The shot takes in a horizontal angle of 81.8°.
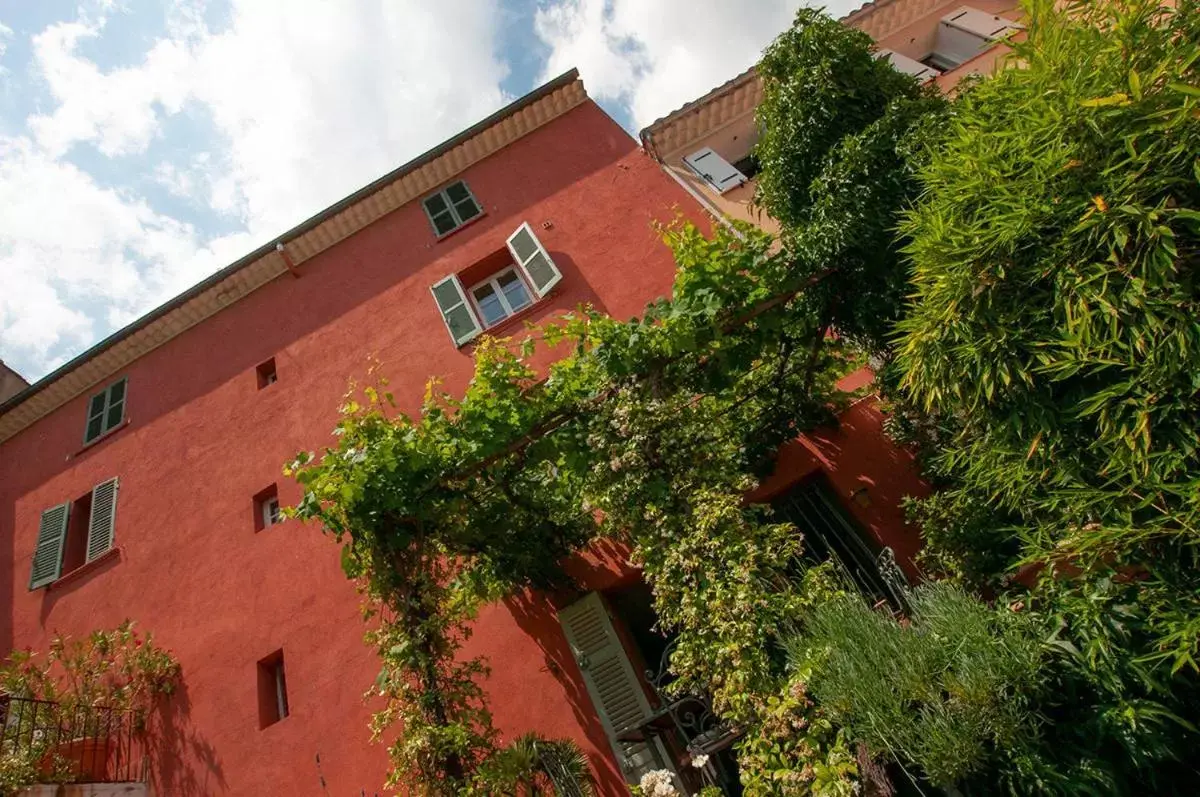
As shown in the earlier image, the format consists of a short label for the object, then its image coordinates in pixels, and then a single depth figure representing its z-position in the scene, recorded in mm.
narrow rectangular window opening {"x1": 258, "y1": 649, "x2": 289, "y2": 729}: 6938
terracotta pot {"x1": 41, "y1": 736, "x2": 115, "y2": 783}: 6305
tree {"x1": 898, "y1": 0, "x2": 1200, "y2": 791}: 3348
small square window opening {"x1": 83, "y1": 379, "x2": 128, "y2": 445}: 10406
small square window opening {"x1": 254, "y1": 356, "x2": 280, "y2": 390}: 9875
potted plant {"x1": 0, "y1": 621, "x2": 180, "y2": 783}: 6559
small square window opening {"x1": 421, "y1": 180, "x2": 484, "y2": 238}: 10289
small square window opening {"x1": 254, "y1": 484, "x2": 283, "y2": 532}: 8398
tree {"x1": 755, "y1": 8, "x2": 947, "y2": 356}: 5172
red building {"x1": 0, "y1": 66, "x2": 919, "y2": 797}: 6426
